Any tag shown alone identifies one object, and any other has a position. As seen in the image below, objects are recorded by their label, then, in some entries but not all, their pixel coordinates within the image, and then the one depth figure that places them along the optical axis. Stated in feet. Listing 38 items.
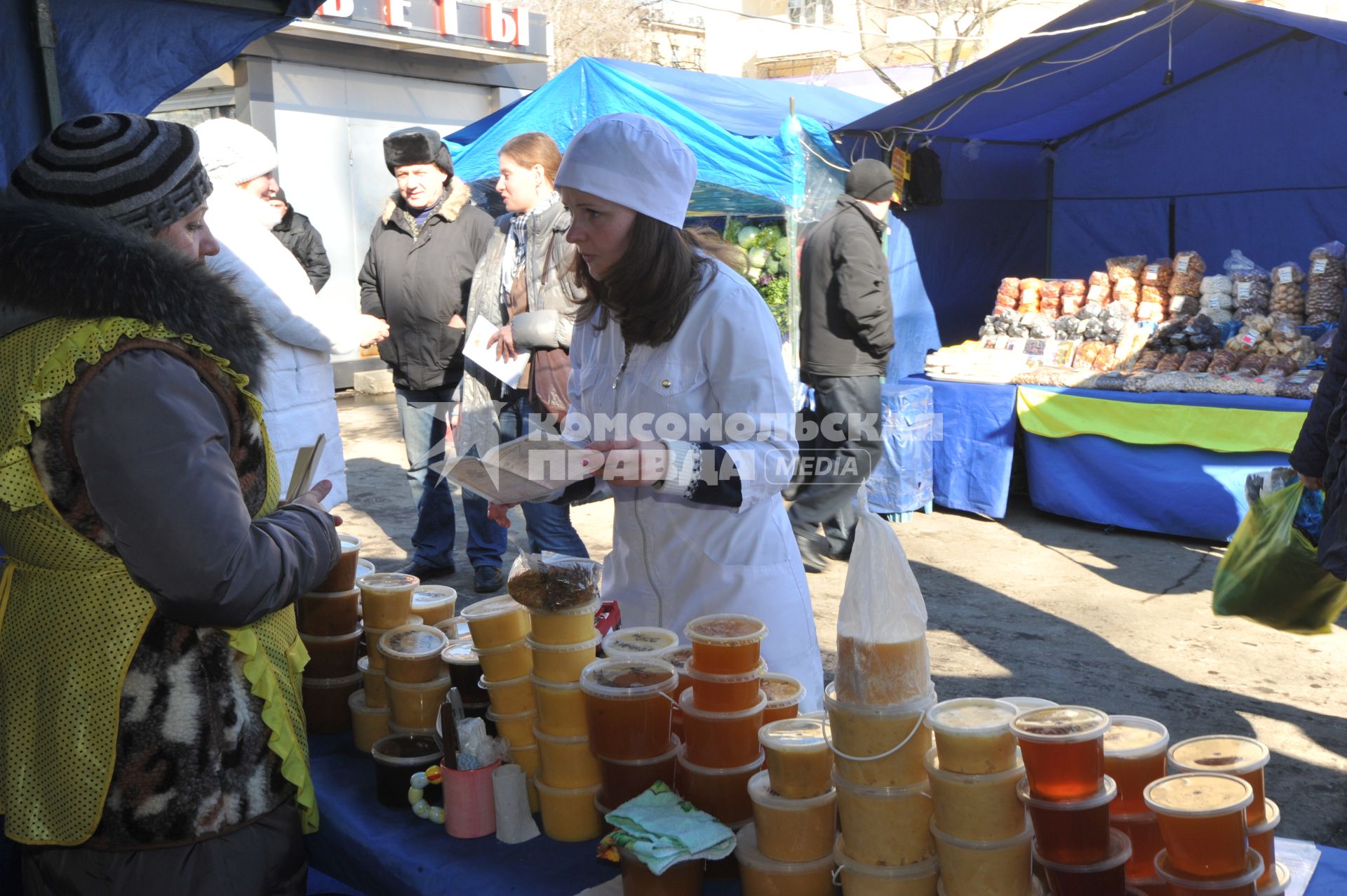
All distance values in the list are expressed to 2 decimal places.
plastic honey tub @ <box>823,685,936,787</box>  4.31
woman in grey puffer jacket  13.82
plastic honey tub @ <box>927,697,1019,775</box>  4.10
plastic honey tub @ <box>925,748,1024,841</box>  4.09
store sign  37.86
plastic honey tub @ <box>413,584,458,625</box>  6.89
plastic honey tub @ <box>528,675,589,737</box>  5.34
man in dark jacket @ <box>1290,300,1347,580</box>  9.19
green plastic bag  10.52
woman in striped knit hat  4.39
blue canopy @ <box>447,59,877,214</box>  24.07
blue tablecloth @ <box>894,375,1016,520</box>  20.65
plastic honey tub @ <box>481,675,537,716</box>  5.72
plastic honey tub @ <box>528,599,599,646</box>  5.43
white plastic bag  4.32
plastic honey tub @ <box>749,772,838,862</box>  4.52
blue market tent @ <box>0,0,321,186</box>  8.46
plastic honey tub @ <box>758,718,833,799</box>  4.53
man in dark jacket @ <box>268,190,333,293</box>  19.77
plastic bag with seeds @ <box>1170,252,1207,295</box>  22.71
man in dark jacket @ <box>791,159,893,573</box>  18.35
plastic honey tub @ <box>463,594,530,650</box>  5.66
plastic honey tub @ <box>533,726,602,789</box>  5.35
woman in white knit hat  10.64
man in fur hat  15.83
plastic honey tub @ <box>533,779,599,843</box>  5.33
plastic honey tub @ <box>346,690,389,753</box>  6.43
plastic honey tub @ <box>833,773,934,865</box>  4.33
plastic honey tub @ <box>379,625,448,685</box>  6.12
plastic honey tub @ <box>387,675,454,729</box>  6.13
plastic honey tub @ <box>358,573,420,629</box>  6.53
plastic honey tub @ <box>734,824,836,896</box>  4.53
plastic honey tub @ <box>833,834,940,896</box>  4.33
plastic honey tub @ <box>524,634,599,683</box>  5.40
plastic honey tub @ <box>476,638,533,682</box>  5.72
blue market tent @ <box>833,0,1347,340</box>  21.36
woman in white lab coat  6.23
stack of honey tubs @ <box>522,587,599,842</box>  5.34
